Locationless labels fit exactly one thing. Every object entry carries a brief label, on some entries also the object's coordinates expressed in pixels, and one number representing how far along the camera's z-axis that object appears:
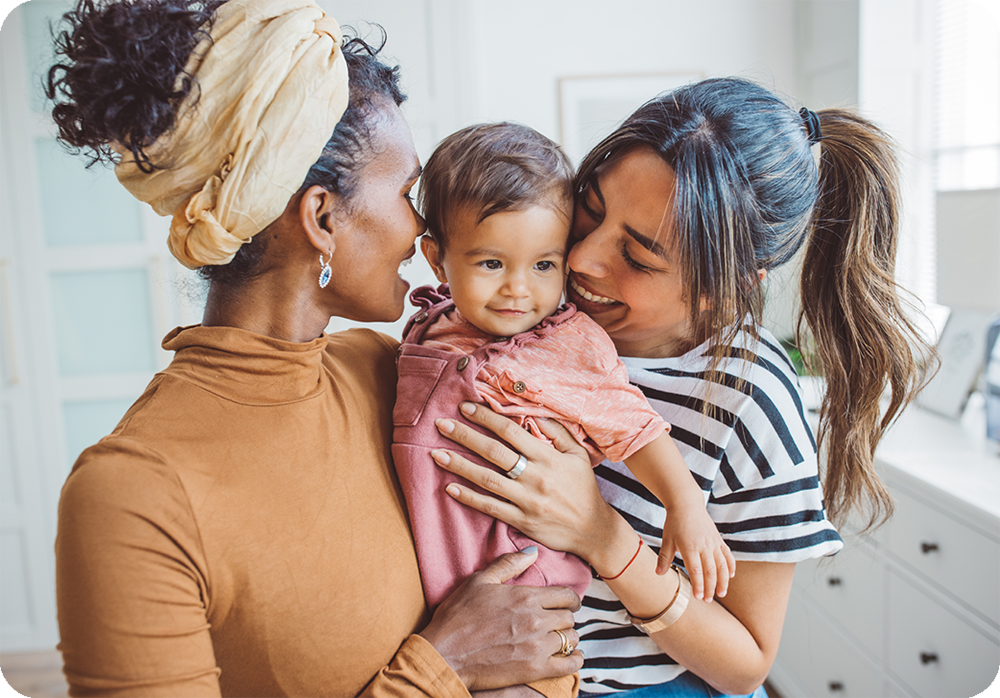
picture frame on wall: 3.39
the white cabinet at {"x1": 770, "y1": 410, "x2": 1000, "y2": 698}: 1.75
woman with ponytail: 1.06
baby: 1.02
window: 2.54
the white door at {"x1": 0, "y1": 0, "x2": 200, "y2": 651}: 3.15
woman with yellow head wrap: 0.76
